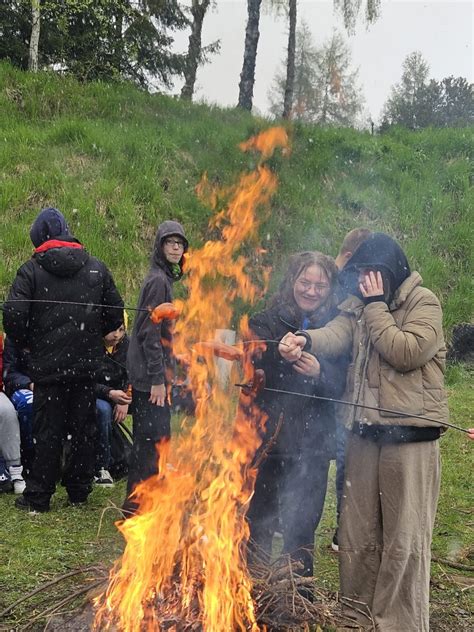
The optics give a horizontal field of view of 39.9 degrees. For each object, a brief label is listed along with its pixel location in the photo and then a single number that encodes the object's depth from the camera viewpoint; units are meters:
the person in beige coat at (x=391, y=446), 3.14
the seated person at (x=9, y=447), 5.23
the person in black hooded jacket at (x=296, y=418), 3.67
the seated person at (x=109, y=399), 5.70
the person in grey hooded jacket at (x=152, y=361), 4.63
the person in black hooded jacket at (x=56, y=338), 4.88
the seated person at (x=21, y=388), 5.43
